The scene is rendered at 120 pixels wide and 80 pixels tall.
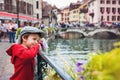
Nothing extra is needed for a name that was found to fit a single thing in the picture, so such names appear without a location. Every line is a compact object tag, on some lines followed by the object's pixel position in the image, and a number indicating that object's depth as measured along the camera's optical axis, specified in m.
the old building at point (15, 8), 19.01
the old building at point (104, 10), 47.27
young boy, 1.50
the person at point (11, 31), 11.82
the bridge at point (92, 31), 34.96
